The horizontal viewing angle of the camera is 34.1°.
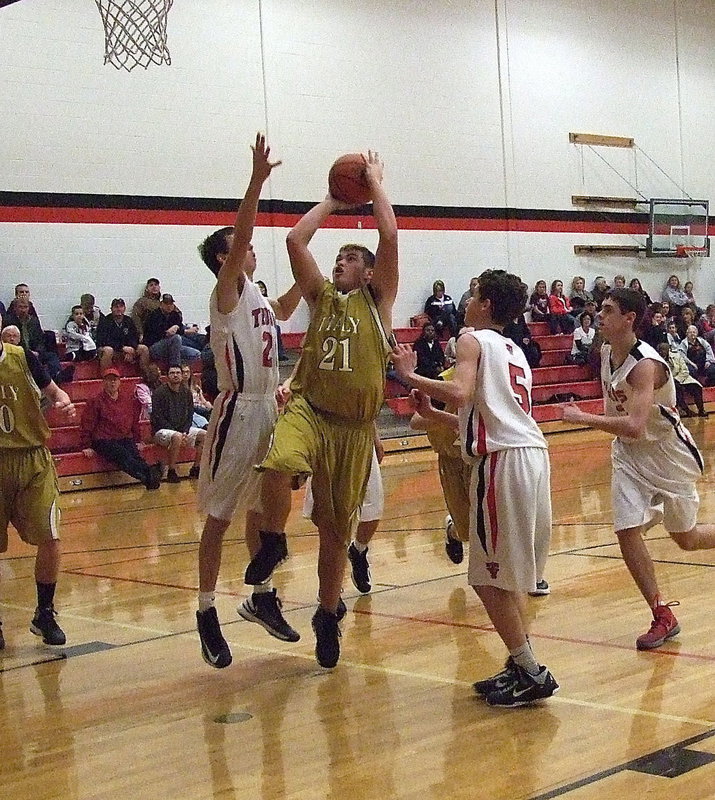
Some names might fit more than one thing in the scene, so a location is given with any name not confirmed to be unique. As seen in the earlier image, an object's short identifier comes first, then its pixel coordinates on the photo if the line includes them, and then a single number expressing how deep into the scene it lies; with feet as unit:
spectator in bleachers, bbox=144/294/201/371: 47.32
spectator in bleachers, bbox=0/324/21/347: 31.14
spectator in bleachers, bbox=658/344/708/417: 60.23
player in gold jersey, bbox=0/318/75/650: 18.37
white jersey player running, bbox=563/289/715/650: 16.90
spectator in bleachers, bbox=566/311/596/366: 62.34
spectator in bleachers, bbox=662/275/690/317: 70.64
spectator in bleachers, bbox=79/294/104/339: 48.67
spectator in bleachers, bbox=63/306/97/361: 47.34
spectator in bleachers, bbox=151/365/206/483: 43.34
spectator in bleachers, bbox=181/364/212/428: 43.73
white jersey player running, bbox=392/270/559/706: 14.08
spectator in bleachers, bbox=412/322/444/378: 54.49
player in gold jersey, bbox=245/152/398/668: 15.25
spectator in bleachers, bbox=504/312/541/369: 58.80
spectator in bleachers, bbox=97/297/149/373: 47.39
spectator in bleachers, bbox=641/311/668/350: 60.26
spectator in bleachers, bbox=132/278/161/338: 50.26
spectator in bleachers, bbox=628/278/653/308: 66.59
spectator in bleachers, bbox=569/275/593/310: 66.54
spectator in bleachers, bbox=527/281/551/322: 64.18
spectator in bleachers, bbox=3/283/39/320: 45.75
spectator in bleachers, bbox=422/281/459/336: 58.80
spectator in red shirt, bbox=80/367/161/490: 41.60
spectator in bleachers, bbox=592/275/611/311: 67.27
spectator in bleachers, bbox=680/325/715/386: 64.59
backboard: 71.46
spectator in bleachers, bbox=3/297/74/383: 44.05
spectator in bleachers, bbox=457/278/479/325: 59.26
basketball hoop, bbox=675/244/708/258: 72.69
